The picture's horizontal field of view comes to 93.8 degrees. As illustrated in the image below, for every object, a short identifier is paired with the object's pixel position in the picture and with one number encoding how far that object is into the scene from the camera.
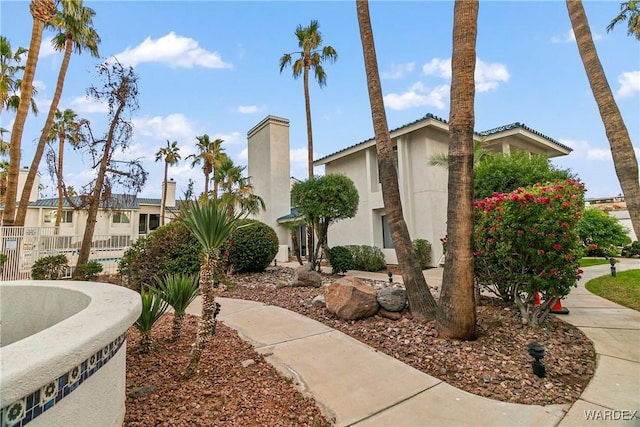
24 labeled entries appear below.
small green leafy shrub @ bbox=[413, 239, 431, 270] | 13.18
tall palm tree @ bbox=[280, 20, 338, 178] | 15.43
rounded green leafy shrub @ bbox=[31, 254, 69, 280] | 10.39
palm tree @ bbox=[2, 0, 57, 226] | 10.83
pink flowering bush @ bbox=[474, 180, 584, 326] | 4.58
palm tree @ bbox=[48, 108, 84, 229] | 19.01
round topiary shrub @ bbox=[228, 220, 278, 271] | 9.91
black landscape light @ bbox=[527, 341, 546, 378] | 3.49
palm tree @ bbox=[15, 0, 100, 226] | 11.90
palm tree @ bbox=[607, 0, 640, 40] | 12.60
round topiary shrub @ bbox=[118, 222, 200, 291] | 8.43
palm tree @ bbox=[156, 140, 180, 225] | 27.39
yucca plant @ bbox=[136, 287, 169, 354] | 3.83
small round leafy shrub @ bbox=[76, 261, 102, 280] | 10.31
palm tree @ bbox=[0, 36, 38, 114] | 13.91
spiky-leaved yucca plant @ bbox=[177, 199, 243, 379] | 3.34
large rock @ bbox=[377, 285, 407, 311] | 5.53
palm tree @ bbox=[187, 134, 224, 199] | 22.42
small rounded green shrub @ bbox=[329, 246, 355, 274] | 11.23
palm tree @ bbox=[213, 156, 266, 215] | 16.58
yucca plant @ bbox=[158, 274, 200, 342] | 4.07
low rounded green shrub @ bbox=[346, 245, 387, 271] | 13.29
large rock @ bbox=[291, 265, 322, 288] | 8.34
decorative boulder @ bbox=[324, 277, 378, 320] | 5.47
